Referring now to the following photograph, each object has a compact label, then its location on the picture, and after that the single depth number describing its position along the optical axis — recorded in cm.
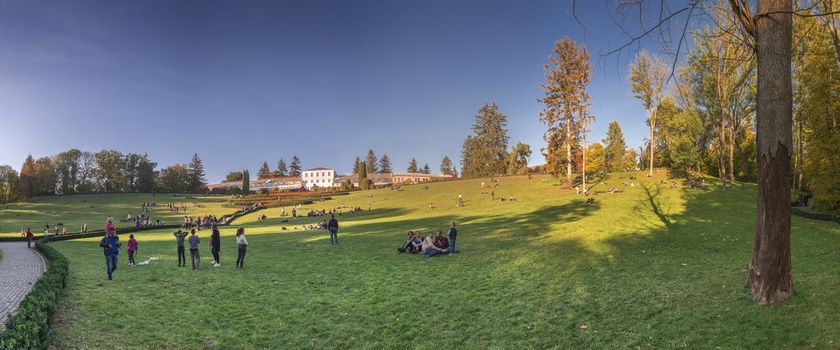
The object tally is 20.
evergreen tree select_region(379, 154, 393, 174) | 18012
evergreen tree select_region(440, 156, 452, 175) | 16612
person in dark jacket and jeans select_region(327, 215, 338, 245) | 2204
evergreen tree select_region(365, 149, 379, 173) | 17462
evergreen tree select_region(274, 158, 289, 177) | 17625
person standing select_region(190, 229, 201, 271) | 1484
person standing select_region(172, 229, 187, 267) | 1593
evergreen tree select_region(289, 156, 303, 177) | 17388
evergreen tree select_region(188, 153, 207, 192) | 12169
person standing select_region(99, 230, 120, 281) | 1369
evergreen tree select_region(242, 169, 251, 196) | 9638
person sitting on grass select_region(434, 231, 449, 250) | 1780
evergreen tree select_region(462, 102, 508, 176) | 8594
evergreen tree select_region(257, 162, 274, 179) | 17175
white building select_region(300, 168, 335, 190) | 16250
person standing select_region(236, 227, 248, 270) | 1535
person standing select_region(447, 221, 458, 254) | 1789
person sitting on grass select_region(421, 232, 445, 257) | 1750
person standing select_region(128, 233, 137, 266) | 1632
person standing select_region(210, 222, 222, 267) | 1591
